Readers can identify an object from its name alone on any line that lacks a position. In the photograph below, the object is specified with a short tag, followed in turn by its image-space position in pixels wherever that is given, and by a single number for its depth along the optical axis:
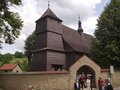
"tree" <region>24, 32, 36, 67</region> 26.68
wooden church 15.57
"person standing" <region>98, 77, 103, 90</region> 9.62
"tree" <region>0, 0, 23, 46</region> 11.64
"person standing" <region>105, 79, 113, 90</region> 5.96
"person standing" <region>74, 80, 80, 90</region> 8.71
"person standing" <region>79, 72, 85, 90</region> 10.87
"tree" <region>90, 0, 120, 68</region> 13.97
